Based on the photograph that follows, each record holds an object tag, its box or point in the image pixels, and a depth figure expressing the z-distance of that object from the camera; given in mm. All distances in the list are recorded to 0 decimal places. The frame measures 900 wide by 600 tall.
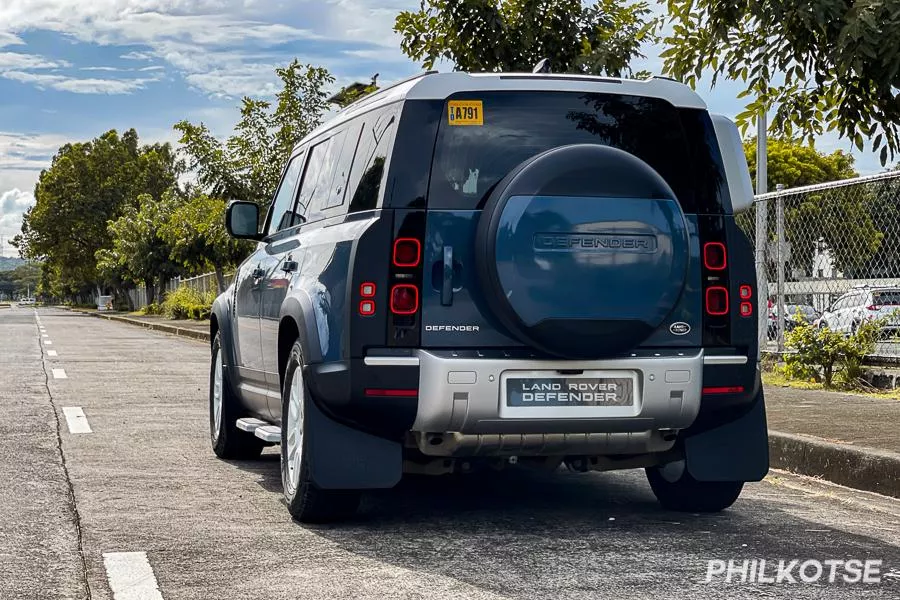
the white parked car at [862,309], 10797
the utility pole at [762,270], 12523
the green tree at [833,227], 10920
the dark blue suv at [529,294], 5148
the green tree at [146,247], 61250
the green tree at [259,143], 27656
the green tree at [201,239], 30047
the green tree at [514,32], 10891
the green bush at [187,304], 44469
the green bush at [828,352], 11258
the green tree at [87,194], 89188
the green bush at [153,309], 62156
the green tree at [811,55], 6699
